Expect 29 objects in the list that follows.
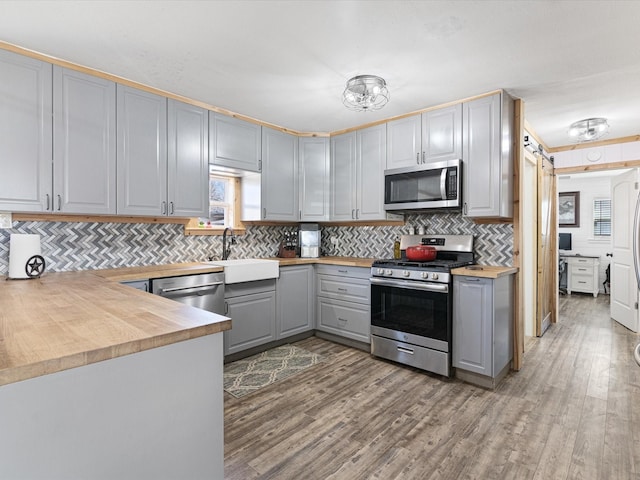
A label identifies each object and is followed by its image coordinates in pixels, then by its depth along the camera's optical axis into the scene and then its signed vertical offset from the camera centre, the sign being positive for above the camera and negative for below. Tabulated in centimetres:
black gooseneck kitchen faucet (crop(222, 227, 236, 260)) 362 -10
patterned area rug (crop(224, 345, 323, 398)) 272 -115
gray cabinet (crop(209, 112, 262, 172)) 327 +95
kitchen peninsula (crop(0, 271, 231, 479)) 83 -43
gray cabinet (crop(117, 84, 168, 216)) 267 +69
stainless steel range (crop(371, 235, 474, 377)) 287 -60
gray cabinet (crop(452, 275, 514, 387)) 267 -71
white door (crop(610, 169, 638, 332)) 418 -19
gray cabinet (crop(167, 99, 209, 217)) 297 +69
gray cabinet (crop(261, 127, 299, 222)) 375 +70
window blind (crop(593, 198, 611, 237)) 652 +40
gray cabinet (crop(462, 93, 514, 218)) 286 +70
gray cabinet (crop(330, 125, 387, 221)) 366 +71
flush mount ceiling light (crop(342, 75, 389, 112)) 259 +114
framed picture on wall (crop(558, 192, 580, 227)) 687 +60
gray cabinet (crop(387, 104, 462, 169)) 309 +96
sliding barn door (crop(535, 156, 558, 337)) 401 -15
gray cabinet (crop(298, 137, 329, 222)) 409 +73
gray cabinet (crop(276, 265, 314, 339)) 358 -67
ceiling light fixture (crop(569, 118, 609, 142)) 354 +116
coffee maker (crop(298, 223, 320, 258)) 416 -2
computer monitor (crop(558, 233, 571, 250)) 677 -7
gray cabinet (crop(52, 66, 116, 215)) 238 +68
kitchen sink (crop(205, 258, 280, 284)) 307 -29
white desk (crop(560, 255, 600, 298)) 629 -65
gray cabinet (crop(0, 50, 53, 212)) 218 +68
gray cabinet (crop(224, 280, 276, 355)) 313 -72
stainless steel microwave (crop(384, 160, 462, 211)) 306 +49
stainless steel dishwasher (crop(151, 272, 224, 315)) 263 -41
